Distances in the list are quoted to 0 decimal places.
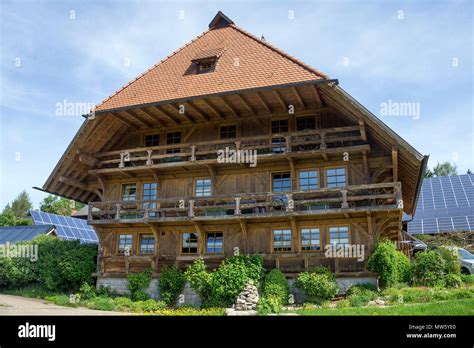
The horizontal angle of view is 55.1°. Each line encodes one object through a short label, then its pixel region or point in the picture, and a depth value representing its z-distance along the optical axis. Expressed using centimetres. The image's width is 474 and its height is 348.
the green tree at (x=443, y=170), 6756
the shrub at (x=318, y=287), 1652
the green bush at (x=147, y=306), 1747
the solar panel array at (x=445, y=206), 3212
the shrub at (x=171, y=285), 1886
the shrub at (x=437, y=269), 1625
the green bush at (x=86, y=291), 1957
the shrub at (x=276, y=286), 1689
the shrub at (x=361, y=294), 1498
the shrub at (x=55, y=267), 2055
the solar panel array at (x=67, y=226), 3118
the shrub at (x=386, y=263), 1658
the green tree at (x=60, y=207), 6506
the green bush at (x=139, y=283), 1944
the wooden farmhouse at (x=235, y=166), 1817
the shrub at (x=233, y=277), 1717
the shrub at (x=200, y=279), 1786
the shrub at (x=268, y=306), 1433
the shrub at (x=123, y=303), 1750
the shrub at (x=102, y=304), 1737
